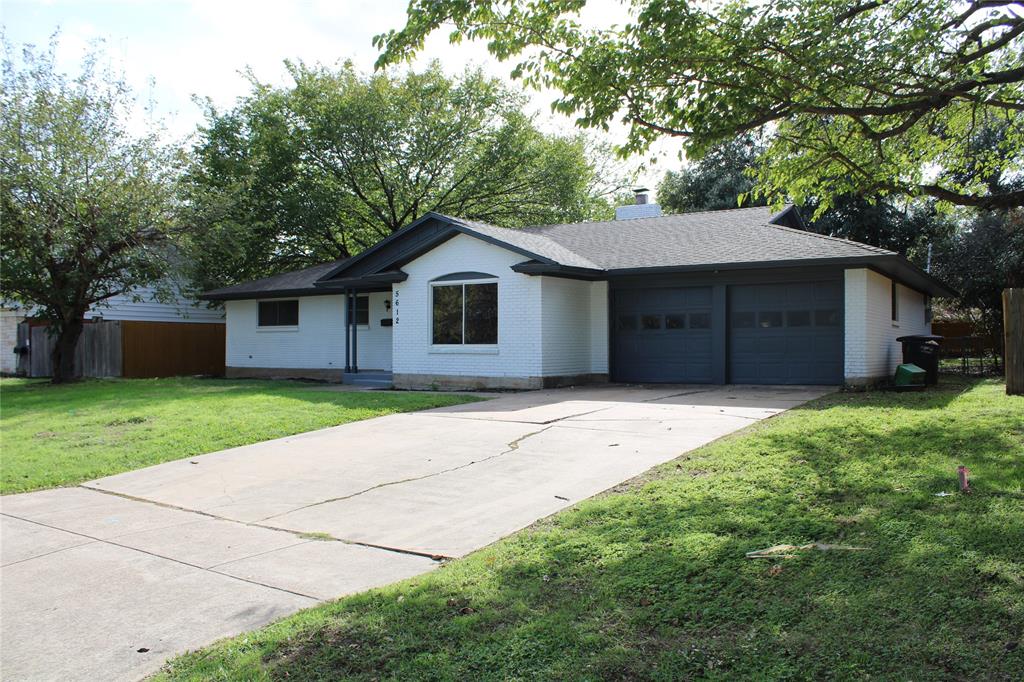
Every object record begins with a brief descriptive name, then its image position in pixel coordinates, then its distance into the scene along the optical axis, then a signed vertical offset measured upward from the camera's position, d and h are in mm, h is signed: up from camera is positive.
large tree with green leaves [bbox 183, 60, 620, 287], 27547 +6798
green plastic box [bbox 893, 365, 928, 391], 14402 -763
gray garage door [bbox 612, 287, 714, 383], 16734 +86
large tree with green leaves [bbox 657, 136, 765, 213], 31312 +6633
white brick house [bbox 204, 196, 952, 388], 15477 +783
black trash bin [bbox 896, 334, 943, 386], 15289 -310
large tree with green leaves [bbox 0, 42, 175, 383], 18688 +3616
